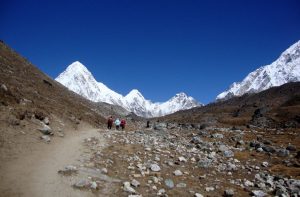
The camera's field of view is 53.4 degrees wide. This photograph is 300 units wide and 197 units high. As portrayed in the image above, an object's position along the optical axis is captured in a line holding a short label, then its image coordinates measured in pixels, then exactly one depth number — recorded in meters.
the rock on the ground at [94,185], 15.58
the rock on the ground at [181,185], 18.07
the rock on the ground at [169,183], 17.73
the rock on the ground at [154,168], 20.05
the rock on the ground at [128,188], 15.94
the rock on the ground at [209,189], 18.09
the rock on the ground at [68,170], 16.75
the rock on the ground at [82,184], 15.37
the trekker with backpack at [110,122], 43.37
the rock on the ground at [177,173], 20.07
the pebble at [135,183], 16.81
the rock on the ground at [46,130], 23.93
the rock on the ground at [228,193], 17.36
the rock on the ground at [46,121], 26.48
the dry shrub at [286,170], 22.94
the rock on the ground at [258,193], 17.71
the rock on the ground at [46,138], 22.66
